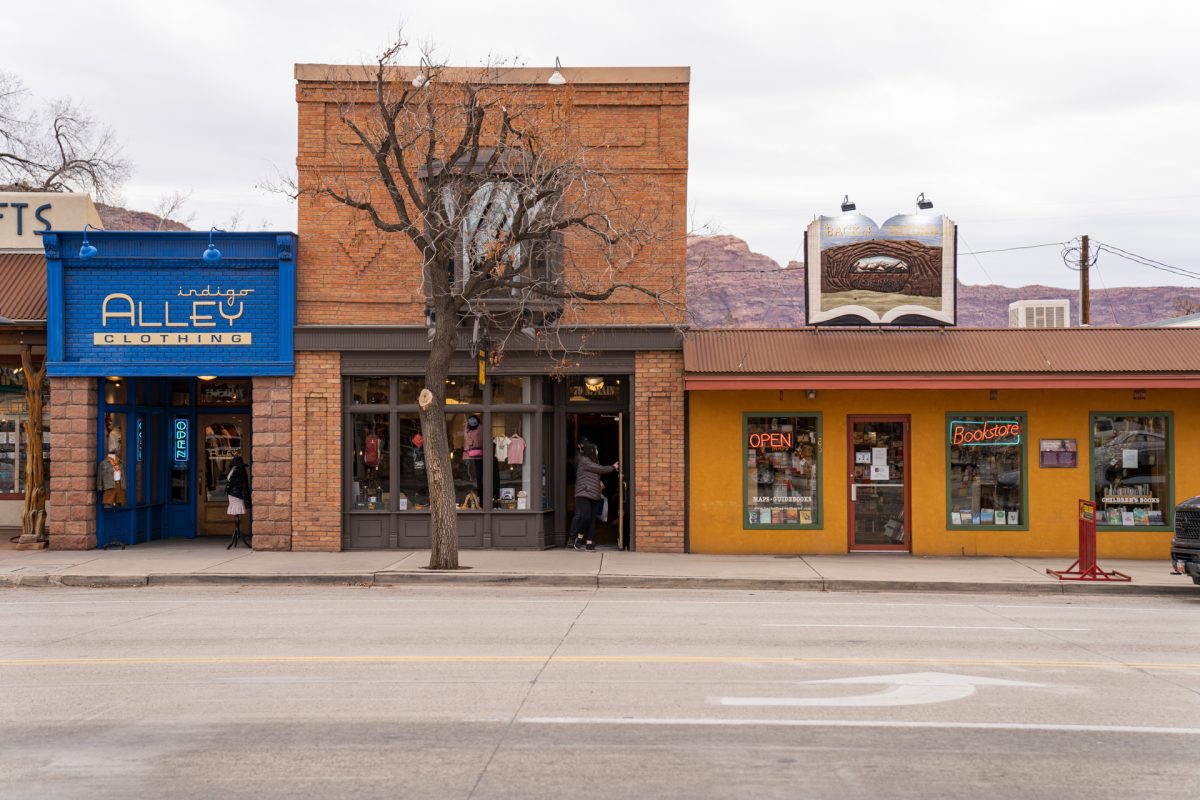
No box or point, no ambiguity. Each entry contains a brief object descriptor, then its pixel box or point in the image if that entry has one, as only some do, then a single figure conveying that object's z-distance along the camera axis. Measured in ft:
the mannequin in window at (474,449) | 60.54
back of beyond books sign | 60.49
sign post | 50.72
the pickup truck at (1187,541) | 46.39
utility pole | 102.17
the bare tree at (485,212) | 51.29
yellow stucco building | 59.52
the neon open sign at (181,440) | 67.26
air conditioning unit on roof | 73.77
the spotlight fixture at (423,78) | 54.03
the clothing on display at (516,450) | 60.29
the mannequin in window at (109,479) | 60.08
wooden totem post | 59.21
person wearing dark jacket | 59.77
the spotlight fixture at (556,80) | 59.41
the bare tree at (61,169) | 126.82
